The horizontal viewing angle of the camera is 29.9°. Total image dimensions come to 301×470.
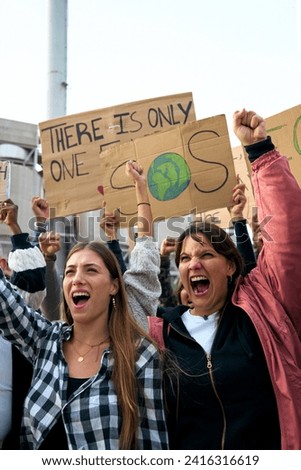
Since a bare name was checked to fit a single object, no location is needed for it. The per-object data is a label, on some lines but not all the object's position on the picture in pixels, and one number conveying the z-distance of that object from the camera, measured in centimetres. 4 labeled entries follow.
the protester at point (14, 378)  181
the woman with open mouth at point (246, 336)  176
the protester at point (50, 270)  288
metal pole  445
